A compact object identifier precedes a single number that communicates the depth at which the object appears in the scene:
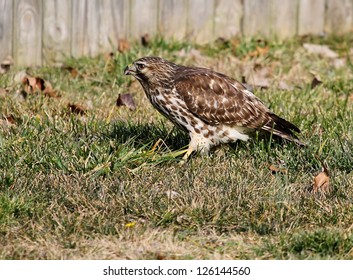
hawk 14.65
